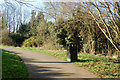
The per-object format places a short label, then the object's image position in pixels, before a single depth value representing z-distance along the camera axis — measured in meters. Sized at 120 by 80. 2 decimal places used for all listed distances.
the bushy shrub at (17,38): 28.80
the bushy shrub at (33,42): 24.75
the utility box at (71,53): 9.83
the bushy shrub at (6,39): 26.11
